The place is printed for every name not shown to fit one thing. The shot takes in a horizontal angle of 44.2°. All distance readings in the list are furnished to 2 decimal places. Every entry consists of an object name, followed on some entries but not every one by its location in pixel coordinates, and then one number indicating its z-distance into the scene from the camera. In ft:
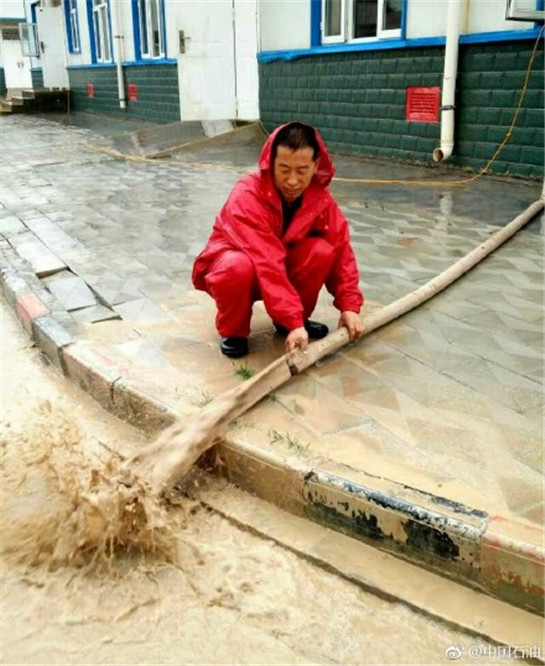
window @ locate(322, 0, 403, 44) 29.14
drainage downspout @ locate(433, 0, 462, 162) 24.54
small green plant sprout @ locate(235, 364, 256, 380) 10.34
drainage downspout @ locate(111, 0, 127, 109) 53.83
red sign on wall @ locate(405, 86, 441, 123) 27.40
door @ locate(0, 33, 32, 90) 95.30
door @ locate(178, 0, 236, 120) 37.73
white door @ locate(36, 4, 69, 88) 71.61
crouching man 9.87
